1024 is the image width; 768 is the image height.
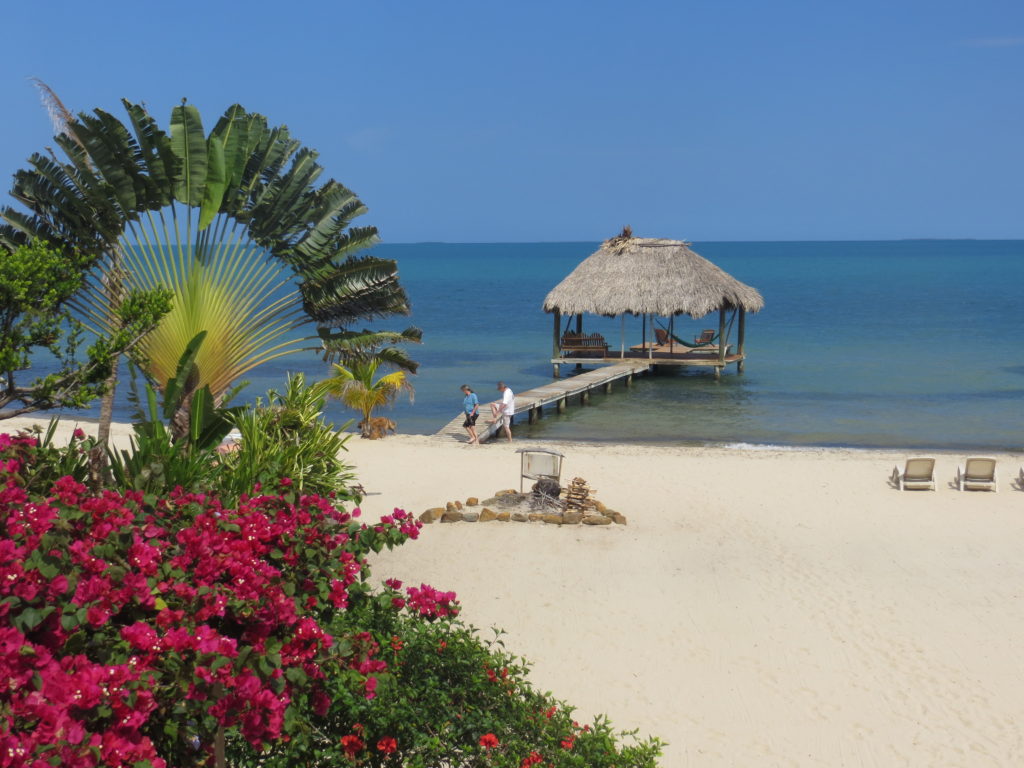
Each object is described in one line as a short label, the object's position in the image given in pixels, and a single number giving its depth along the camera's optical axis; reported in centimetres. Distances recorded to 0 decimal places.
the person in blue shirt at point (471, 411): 1912
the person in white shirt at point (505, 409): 2017
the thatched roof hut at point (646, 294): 3022
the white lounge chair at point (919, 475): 1455
